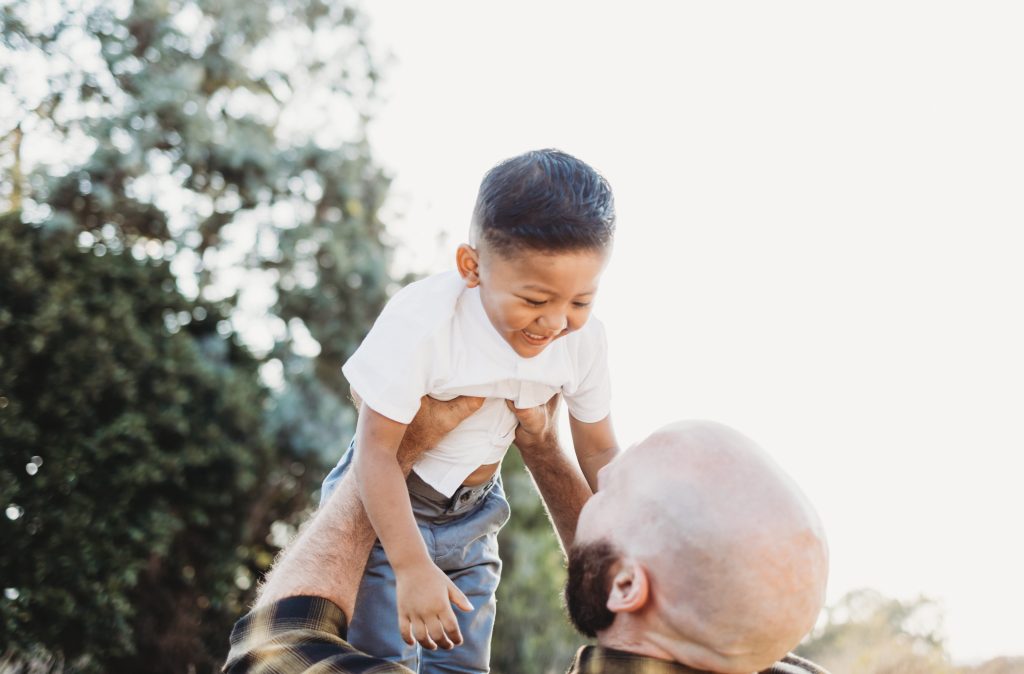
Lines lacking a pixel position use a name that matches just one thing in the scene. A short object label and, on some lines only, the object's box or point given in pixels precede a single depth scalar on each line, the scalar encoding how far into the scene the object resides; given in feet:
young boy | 7.34
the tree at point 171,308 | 18.85
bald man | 5.73
